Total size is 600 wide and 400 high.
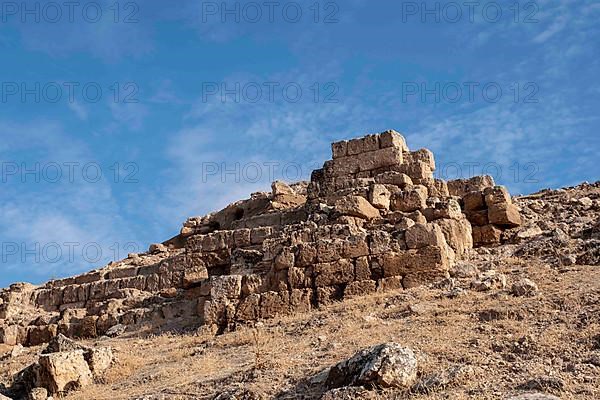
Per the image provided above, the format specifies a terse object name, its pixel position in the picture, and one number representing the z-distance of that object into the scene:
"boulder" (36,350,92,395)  10.63
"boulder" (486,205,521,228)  16.67
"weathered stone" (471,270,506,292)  12.10
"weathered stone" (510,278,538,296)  11.23
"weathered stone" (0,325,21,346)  17.88
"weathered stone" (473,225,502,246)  16.42
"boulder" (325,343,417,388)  7.85
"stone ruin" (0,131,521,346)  13.99
